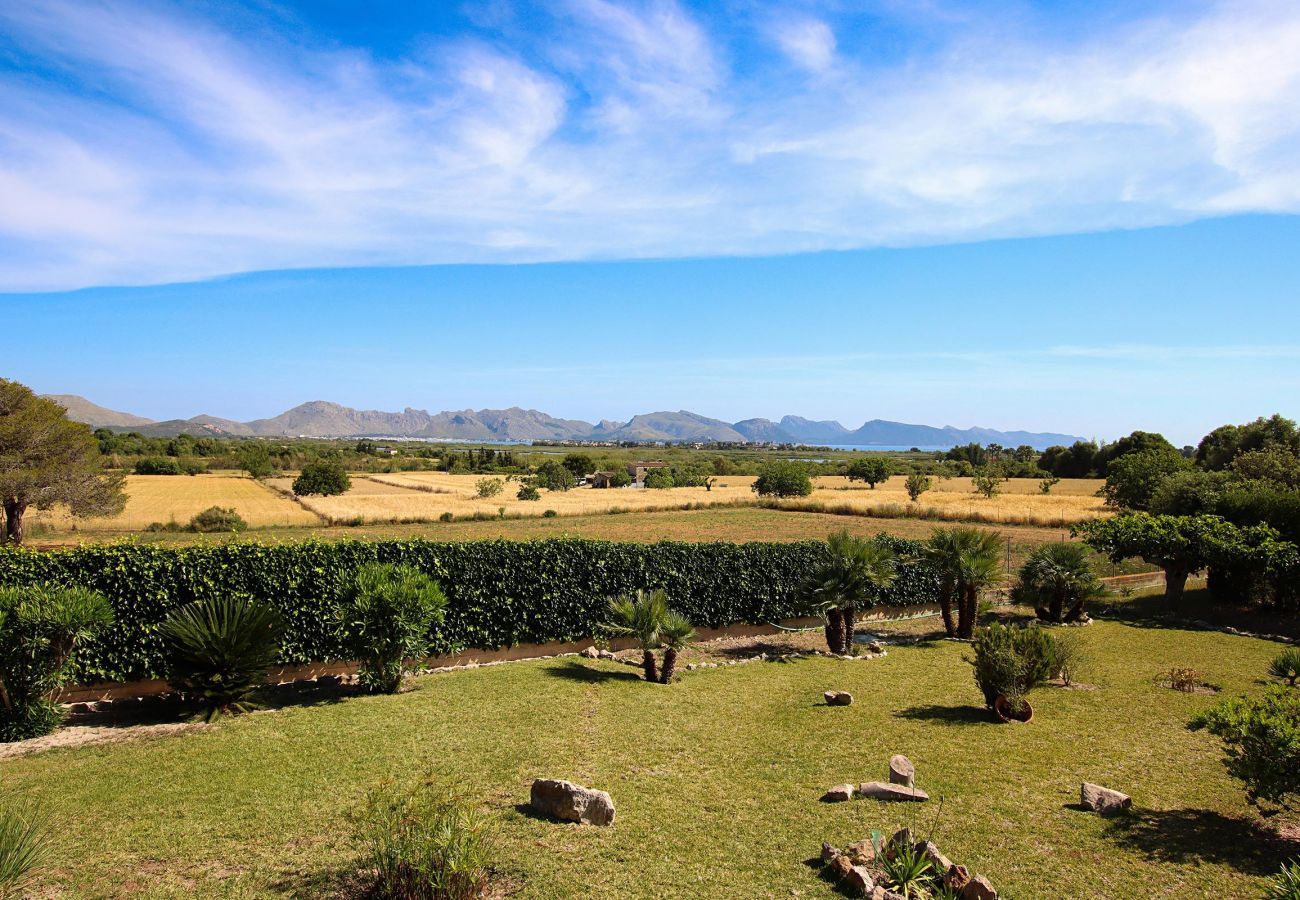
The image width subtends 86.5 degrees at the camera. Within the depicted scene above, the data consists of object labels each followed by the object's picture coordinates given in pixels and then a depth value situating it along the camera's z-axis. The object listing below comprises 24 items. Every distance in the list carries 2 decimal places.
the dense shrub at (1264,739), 5.43
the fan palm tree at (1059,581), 16.30
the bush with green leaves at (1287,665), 7.69
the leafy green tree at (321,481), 60.97
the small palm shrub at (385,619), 10.06
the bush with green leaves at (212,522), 37.19
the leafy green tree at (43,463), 28.39
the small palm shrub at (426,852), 4.30
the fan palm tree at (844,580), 13.50
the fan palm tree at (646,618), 11.13
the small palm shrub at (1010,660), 9.10
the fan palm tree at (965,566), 14.91
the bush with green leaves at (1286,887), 3.82
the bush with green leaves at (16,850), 3.79
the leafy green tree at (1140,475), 44.09
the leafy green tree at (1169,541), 16.94
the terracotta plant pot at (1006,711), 9.13
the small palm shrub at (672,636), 11.23
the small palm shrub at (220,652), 8.99
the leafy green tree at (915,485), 58.06
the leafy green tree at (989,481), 61.82
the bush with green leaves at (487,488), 60.91
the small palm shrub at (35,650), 8.13
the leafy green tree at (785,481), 64.25
